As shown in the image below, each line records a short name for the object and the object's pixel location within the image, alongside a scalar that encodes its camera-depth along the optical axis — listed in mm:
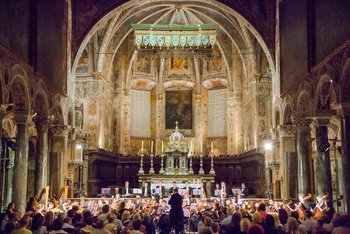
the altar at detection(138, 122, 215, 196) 29500
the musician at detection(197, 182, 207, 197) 27556
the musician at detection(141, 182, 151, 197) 28178
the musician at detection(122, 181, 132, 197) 27206
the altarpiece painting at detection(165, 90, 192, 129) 39531
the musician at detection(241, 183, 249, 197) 27297
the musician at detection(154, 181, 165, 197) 27738
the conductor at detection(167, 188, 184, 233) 13977
